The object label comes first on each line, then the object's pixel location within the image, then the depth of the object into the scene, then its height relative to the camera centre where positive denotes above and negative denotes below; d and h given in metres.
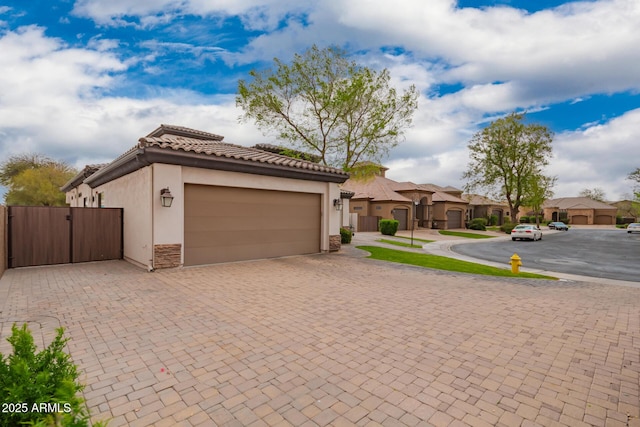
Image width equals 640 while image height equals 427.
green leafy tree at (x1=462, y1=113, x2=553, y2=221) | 40.75 +7.80
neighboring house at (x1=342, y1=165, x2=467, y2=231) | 34.47 +0.66
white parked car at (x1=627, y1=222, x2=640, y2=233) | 41.59 -1.89
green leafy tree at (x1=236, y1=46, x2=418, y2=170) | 18.11 +6.59
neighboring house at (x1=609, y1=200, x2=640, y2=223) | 65.25 +0.42
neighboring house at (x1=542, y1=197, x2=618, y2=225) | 66.00 +0.28
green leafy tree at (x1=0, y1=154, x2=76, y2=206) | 33.66 +3.07
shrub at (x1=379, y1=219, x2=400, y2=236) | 28.52 -1.51
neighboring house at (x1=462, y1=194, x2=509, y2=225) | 56.13 +0.52
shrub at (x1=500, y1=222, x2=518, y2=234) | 40.74 -1.99
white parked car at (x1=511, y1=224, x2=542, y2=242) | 28.66 -1.94
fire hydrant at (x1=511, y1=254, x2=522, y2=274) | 11.27 -1.89
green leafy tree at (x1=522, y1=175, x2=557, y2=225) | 41.44 +3.08
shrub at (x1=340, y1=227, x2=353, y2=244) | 19.23 -1.69
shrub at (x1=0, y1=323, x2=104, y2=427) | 2.05 -1.32
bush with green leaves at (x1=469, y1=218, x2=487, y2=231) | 43.00 -1.71
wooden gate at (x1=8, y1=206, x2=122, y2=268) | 9.81 -0.98
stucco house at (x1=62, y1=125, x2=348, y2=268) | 9.42 +0.21
